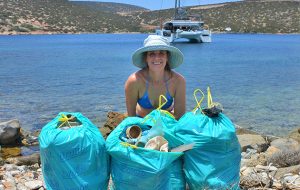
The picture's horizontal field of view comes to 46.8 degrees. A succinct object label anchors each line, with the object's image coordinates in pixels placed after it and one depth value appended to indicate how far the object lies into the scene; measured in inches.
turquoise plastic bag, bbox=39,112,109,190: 111.7
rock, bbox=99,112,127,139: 287.4
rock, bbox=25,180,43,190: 162.9
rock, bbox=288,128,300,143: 289.9
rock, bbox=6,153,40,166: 249.7
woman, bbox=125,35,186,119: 142.1
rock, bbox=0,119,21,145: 310.4
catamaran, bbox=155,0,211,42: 1777.3
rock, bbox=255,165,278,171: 176.0
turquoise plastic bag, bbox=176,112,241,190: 116.9
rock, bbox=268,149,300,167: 188.2
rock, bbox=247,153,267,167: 188.5
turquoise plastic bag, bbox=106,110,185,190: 109.8
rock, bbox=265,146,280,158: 234.1
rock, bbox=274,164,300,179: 164.7
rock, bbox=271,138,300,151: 238.2
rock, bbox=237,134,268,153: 260.3
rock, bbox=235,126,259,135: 318.9
